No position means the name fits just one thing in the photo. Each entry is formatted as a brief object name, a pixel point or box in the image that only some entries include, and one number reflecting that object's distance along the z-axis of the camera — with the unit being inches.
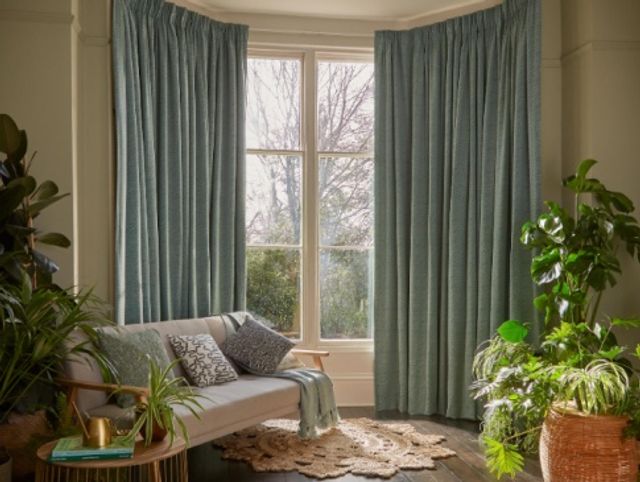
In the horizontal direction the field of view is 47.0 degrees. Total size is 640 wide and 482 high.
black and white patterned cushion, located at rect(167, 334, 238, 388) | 166.9
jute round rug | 155.6
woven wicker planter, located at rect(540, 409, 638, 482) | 135.3
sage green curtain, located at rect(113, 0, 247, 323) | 182.1
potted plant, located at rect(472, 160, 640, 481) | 136.1
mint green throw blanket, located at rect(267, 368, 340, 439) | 171.5
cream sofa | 139.9
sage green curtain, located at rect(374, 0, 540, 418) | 192.5
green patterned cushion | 144.6
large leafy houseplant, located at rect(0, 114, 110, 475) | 124.7
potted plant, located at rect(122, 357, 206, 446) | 112.7
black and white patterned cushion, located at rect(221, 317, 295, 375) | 179.6
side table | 105.5
